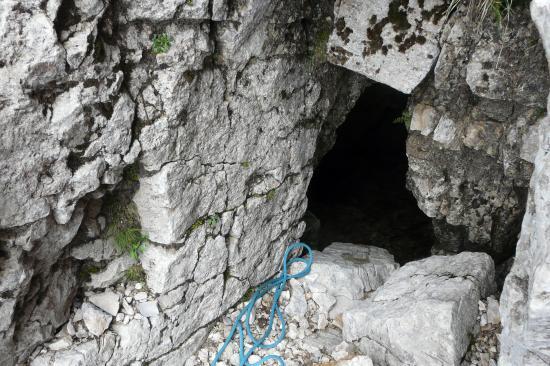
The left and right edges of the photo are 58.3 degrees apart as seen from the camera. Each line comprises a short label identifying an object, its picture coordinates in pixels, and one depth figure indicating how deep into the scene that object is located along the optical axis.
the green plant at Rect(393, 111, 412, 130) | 4.18
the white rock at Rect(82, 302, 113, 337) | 3.25
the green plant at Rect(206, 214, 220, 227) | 3.58
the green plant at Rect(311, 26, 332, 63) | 3.72
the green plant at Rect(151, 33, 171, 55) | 2.75
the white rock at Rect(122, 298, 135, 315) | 3.40
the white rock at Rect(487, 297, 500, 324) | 3.42
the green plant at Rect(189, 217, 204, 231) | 3.47
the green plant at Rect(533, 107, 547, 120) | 3.53
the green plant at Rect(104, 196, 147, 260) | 3.23
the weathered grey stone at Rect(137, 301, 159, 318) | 3.46
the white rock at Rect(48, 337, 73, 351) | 3.14
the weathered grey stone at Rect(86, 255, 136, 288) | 3.38
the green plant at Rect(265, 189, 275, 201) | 3.99
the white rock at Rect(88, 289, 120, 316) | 3.35
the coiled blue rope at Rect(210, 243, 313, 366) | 3.74
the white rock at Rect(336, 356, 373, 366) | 3.20
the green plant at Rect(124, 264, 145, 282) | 3.47
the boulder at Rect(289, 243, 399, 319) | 4.17
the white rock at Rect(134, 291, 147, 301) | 3.48
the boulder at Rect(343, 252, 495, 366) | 3.22
